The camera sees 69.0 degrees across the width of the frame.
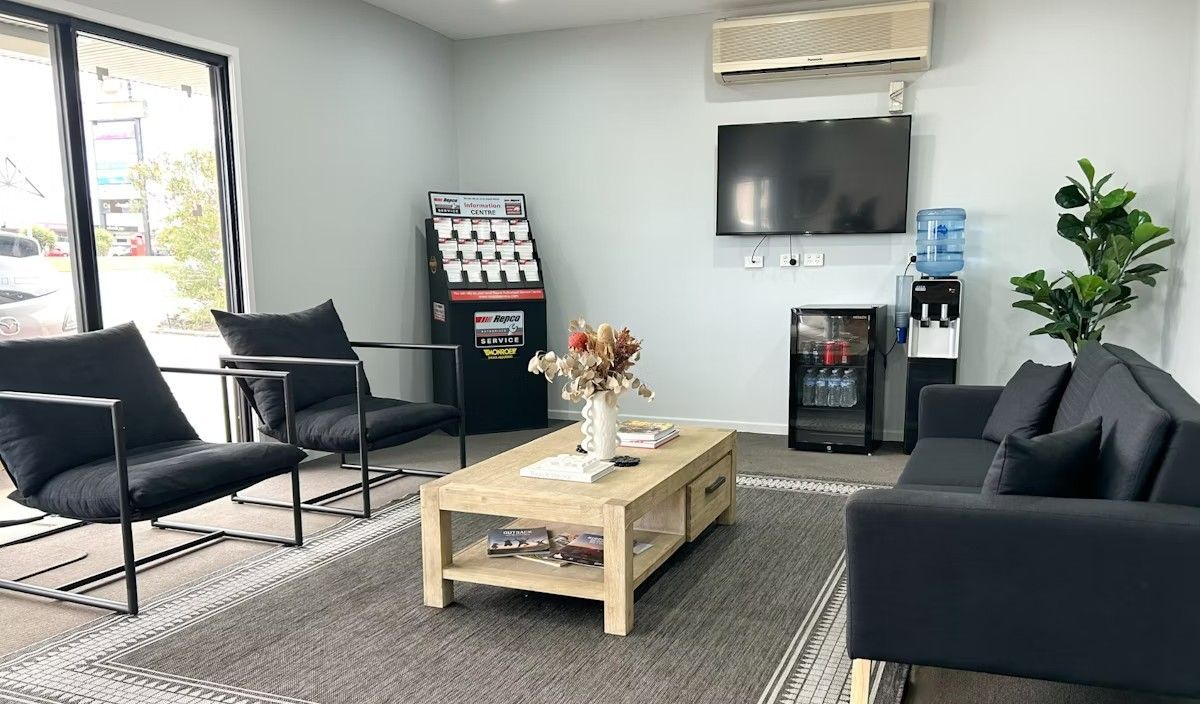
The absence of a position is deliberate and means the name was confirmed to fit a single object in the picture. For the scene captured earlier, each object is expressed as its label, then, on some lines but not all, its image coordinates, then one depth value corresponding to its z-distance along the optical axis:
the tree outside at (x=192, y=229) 4.28
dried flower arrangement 3.02
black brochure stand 5.75
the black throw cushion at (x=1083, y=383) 2.79
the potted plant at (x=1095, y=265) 4.48
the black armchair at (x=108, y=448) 2.84
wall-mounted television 5.24
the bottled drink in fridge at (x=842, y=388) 5.20
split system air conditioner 5.00
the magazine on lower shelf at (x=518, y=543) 2.98
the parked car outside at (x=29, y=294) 3.54
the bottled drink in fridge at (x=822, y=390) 5.23
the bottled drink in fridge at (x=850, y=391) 5.20
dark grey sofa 1.86
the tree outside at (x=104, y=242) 3.88
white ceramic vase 3.13
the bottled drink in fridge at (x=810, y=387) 5.25
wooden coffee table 2.66
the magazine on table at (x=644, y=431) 3.47
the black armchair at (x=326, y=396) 3.86
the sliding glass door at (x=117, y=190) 3.58
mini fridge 5.17
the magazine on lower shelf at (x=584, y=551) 2.89
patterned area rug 2.34
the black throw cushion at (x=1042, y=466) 2.01
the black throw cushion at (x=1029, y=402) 3.13
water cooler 4.89
